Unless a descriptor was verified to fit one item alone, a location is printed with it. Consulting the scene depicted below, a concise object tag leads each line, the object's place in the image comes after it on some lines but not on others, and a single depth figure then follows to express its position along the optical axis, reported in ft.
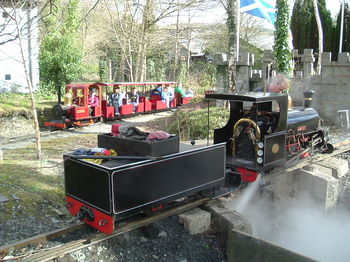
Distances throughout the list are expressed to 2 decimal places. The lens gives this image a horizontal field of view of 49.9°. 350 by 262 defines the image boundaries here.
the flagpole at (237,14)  40.83
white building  65.26
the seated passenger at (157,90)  68.08
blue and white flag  41.11
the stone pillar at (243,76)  51.86
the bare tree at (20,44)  24.88
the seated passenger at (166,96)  68.23
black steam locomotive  16.42
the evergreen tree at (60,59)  58.85
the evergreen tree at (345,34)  86.63
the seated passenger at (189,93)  75.64
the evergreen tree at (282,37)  51.85
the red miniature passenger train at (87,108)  49.29
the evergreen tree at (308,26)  93.84
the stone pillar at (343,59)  49.07
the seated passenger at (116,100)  57.88
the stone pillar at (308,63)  55.98
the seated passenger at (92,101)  53.33
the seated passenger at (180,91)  73.41
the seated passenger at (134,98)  61.67
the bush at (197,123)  43.19
